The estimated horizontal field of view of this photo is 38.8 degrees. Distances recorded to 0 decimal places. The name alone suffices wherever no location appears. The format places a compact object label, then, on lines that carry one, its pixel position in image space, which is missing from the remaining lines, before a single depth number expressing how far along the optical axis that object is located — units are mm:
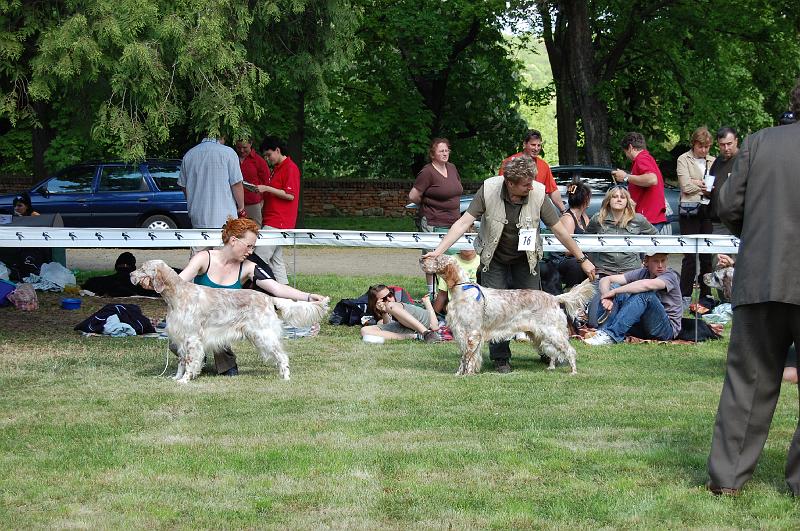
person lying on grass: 11625
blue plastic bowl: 13922
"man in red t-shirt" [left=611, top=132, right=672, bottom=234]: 12734
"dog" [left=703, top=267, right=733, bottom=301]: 12812
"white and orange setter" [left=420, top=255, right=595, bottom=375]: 9211
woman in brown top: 13000
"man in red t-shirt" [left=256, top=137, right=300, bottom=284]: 13133
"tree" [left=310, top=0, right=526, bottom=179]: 30766
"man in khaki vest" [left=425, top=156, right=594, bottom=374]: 9055
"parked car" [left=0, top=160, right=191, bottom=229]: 23009
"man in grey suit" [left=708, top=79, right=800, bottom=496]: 5488
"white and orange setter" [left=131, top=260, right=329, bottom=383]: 8805
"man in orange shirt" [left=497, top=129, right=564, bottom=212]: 12586
